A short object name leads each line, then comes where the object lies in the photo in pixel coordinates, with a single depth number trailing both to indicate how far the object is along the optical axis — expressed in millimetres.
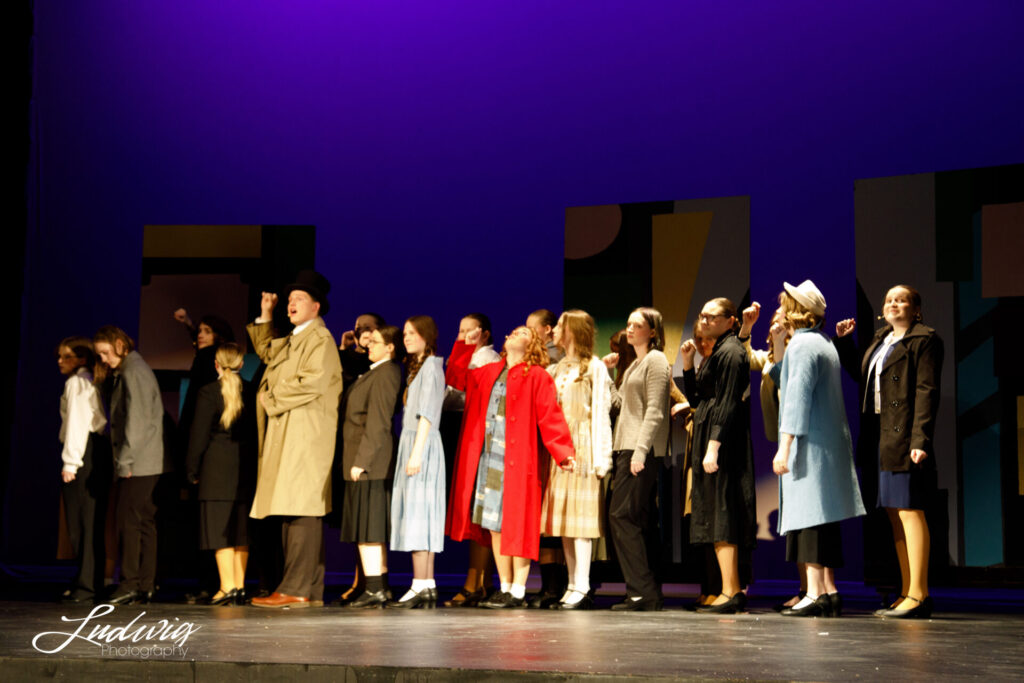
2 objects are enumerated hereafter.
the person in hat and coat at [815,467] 5000
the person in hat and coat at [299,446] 5578
